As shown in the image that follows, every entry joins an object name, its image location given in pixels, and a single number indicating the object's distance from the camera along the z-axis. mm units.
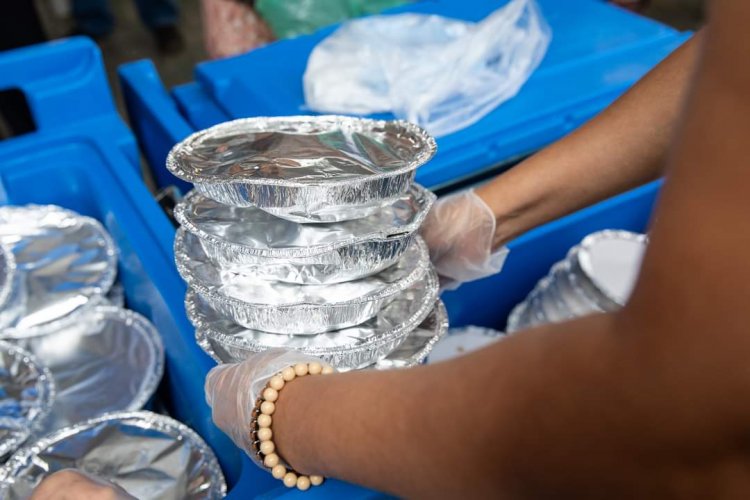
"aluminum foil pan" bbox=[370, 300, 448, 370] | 675
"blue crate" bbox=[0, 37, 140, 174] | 1087
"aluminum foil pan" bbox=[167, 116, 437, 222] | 589
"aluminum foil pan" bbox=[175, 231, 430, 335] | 610
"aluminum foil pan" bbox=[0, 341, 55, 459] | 756
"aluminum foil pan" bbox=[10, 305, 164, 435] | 845
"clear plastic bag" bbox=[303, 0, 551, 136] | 1080
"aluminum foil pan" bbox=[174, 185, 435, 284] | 597
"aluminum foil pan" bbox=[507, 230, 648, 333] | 946
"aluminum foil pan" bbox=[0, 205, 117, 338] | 900
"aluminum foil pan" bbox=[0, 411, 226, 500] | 718
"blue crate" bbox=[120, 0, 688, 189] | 1073
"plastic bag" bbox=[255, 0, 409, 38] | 1452
